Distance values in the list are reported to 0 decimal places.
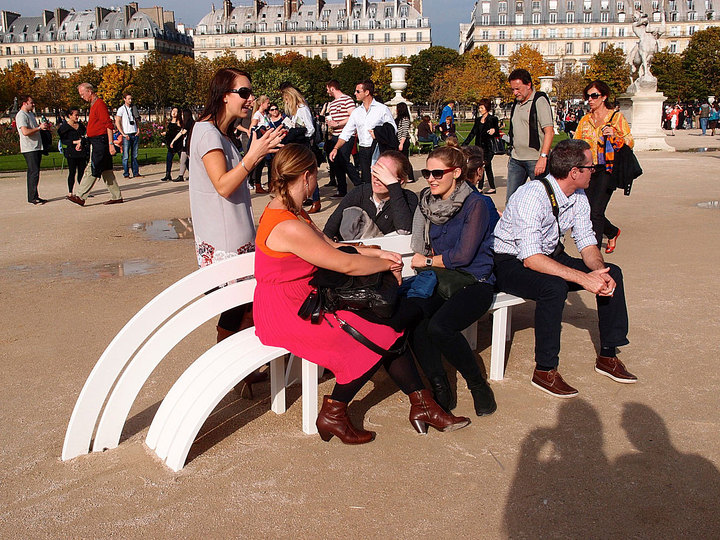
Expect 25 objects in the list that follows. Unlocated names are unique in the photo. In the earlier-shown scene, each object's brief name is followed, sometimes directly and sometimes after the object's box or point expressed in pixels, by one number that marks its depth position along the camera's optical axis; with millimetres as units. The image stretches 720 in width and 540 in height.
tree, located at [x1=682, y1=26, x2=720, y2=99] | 66625
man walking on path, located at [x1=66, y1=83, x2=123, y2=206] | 11453
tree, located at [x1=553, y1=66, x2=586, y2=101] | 71875
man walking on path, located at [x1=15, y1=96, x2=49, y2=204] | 11734
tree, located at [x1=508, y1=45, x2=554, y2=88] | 89394
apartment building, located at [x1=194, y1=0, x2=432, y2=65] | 117812
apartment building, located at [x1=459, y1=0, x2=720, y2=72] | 111438
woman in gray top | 3906
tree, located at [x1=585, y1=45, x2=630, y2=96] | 75438
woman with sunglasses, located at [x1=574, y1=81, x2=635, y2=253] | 7023
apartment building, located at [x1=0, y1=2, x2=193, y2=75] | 125250
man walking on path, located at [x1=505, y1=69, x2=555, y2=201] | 7449
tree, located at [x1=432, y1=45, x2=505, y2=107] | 75062
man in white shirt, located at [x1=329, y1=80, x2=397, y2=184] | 9445
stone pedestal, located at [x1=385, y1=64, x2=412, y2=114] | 20934
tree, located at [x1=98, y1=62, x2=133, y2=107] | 95812
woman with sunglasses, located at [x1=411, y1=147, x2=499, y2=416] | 3955
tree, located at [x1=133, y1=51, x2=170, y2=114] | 85812
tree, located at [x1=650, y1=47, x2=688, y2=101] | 68875
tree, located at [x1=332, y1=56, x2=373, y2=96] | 93750
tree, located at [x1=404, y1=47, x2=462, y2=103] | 96875
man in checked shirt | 4199
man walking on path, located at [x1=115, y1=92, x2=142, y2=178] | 15289
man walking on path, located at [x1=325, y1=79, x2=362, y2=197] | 10539
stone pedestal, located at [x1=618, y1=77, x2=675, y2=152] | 23136
